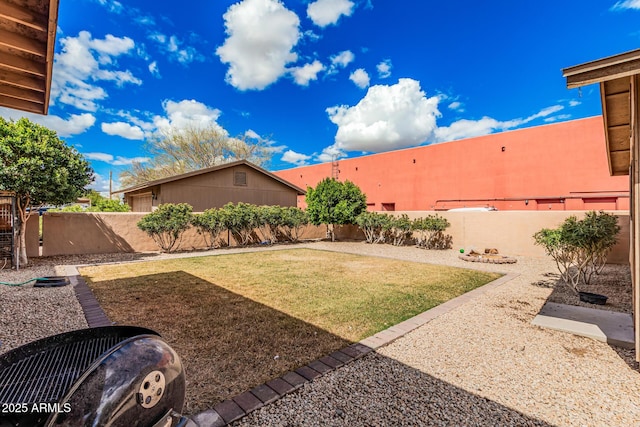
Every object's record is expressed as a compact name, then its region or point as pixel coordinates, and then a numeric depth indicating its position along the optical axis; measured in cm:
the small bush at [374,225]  1380
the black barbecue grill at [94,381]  97
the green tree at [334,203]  1448
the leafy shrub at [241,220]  1213
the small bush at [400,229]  1299
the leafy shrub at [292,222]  1377
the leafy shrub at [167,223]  1038
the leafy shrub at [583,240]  529
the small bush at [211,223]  1153
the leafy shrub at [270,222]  1304
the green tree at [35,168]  700
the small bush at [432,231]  1217
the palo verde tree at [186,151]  2551
